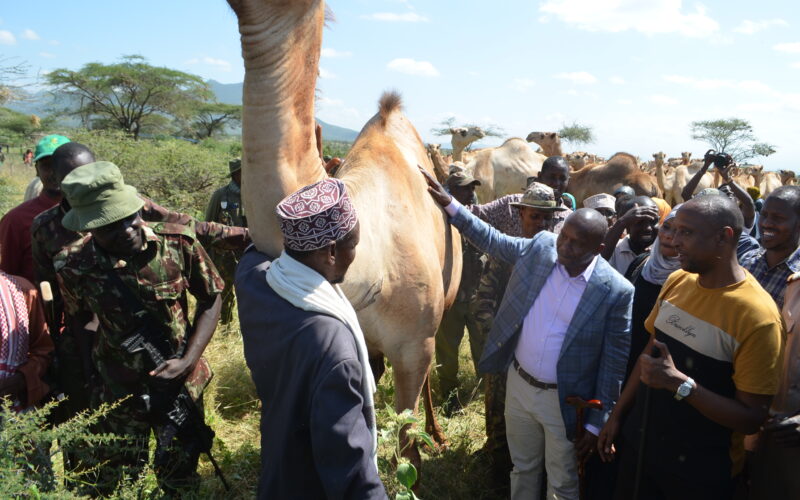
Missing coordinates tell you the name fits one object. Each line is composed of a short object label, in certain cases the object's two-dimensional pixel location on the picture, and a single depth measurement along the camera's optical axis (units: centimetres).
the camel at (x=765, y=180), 1866
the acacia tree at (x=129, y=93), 3020
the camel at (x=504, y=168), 1482
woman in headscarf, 326
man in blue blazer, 294
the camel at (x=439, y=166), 1151
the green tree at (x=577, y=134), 5741
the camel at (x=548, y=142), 1798
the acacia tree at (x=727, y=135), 4925
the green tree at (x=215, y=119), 4172
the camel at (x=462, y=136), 1947
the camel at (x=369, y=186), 244
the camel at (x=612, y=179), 1334
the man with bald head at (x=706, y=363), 227
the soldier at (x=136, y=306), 260
